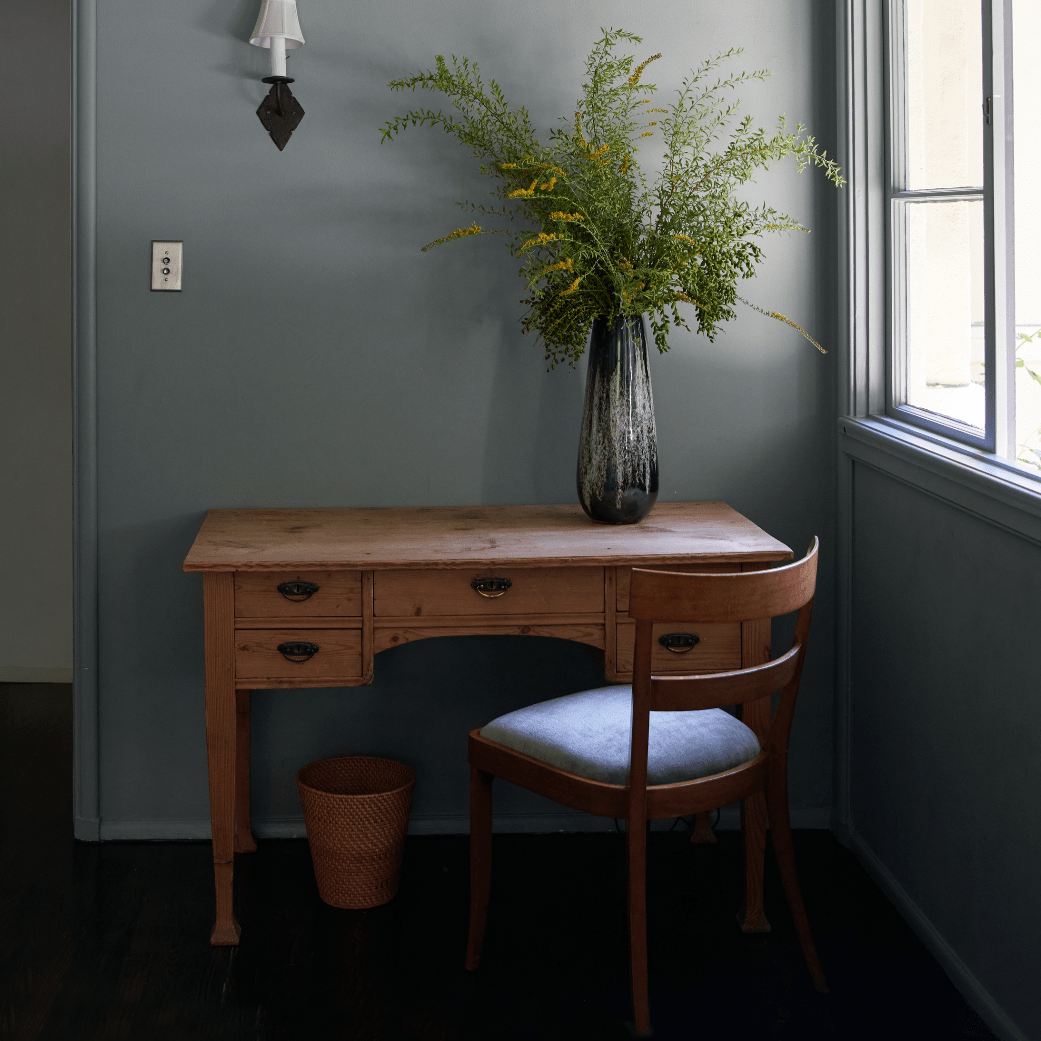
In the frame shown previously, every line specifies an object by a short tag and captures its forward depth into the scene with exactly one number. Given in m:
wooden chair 1.75
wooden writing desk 2.09
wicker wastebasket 2.30
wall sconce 2.36
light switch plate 2.49
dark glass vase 2.29
